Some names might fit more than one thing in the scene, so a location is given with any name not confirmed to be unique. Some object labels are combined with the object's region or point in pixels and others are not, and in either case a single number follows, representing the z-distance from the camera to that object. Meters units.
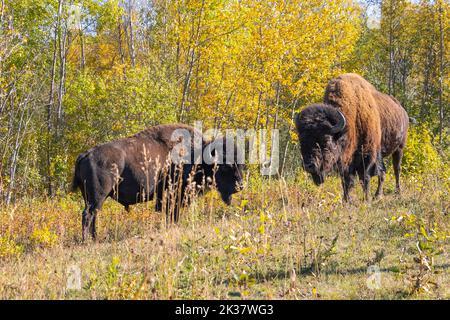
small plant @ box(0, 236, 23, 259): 13.30
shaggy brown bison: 15.97
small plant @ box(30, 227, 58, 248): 14.43
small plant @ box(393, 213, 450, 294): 8.26
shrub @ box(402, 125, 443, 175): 26.54
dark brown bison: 16.09
